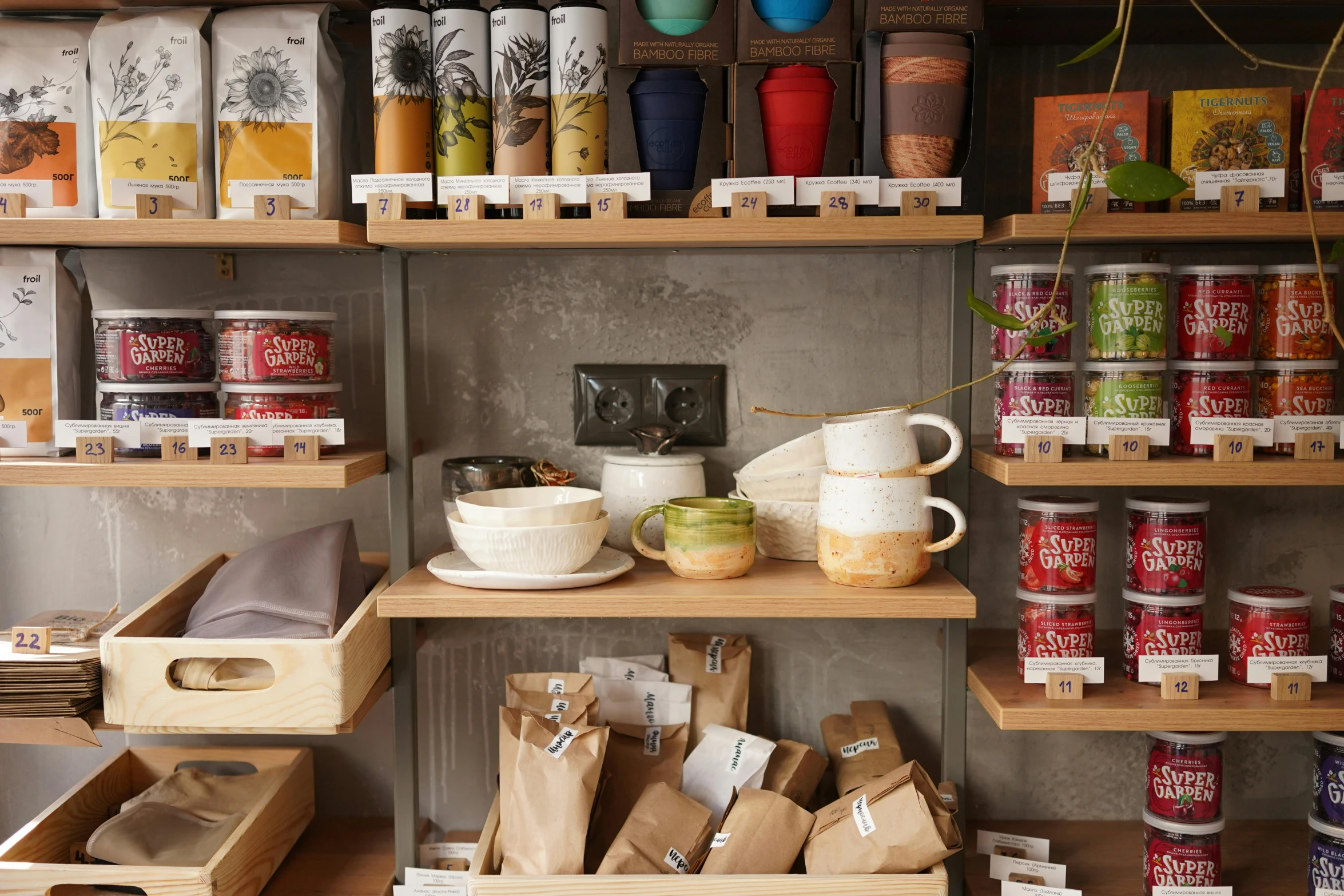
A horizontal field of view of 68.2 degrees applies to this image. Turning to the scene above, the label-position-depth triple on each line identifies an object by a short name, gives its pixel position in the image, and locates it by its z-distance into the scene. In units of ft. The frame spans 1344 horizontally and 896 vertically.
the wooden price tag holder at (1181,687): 4.49
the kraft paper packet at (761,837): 4.44
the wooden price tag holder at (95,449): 4.52
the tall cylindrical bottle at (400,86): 4.54
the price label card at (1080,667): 4.57
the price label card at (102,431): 4.53
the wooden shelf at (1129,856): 5.07
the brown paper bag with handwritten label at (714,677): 5.40
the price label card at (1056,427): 4.40
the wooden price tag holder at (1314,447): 4.40
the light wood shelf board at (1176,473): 4.32
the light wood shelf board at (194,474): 4.39
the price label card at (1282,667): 4.50
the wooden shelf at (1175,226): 4.28
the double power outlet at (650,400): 5.46
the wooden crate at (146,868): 4.36
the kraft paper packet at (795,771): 5.04
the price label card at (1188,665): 4.53
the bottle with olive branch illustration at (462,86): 4.55
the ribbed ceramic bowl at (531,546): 4.42
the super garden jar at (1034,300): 4.46
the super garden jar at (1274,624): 4.52
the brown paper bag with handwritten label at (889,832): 4.26
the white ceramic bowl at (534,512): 4.44
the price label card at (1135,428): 4.40
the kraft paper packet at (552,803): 4.37
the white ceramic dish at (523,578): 4.49
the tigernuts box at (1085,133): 4.45
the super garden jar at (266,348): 4.59
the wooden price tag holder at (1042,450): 4.39
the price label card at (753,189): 4.43
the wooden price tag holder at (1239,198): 4.36
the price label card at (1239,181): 4.35
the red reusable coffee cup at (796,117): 4.44
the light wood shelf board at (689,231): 4.36
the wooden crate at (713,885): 4.28
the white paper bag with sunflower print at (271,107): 4.62
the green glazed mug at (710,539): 4.54
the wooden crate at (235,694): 4.37
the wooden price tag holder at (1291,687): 4.47
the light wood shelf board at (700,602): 4.35
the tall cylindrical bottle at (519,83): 4.51
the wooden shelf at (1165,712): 4.39
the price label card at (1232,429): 4.39
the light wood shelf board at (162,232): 4.38
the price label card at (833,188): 4.41
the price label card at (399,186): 4.46
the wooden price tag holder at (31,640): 4.57
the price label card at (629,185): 4.42
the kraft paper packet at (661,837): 4.40
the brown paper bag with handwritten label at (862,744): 5.06
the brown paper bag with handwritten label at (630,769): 4.96
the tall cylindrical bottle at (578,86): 4.50
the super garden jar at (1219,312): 4.39
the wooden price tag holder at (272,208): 4.46
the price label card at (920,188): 4.41
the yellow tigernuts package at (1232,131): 4.41
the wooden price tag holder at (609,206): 4.40
